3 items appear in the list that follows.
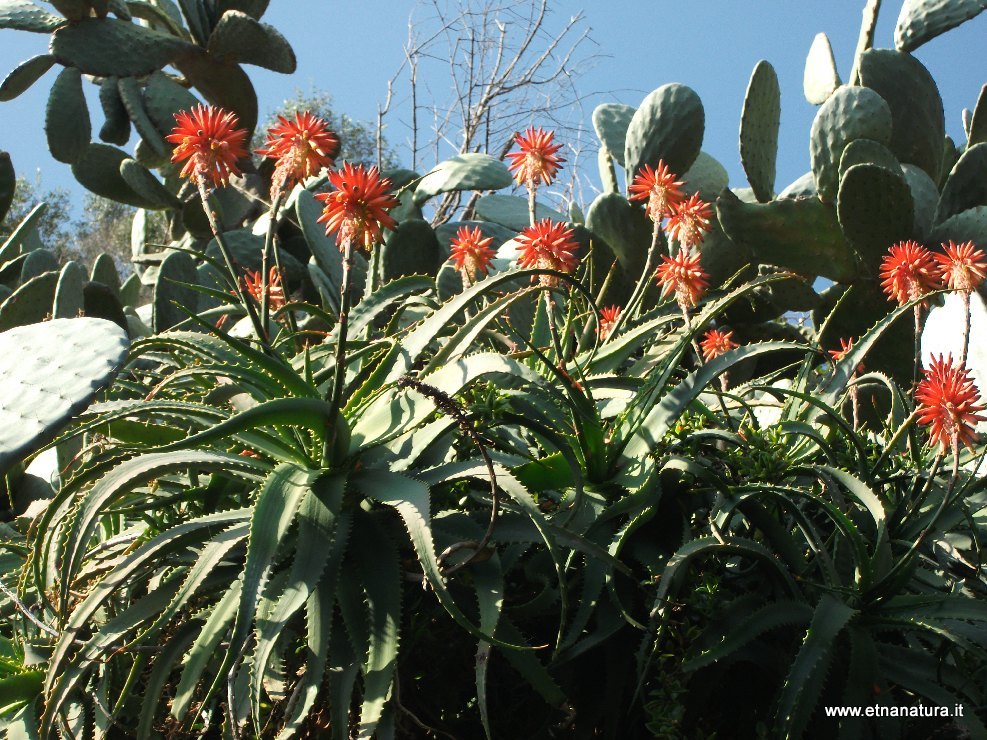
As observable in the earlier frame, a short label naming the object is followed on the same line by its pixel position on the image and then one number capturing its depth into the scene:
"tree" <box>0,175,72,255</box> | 17.91
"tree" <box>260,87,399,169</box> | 13.93
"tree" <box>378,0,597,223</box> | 6.93
